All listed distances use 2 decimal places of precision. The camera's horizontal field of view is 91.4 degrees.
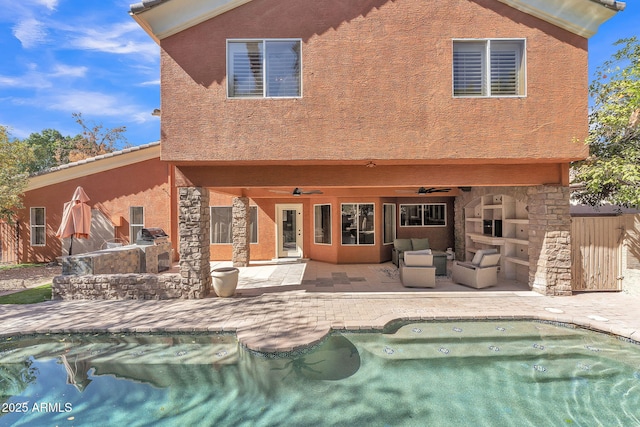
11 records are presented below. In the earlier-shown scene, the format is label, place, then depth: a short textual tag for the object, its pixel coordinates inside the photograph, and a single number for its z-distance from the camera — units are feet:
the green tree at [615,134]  26.50
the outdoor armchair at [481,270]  31.99
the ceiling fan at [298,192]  42.04
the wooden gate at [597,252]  29.43
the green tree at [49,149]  119.34
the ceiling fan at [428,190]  44.22
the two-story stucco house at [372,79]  26.21
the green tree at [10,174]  43.45
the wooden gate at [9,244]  51.24
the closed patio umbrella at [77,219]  37.42
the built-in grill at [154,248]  39.88
